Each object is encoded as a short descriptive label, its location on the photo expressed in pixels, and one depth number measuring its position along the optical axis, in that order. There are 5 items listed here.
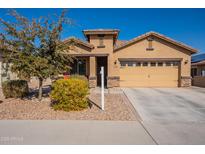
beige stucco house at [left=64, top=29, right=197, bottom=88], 15.12
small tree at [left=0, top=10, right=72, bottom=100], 7.45
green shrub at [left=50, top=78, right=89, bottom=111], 6.82
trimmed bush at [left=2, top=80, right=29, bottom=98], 9.03
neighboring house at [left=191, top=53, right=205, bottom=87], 16.05
